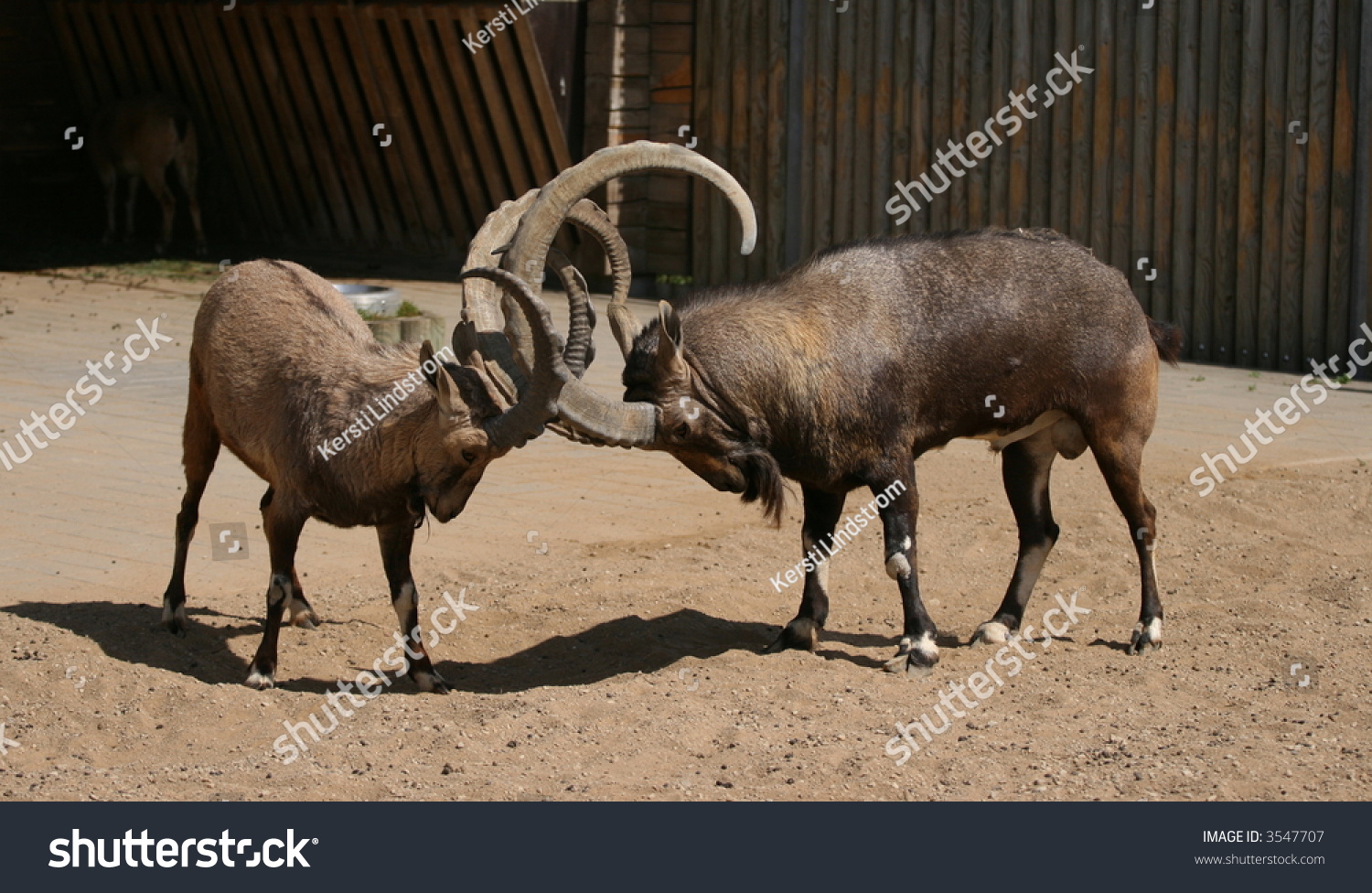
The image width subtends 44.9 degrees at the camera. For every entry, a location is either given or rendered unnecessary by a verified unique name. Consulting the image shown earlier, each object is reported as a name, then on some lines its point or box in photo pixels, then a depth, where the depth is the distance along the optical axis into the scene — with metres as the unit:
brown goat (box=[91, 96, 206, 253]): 20.20
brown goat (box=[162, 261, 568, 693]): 6.43
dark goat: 6.94
